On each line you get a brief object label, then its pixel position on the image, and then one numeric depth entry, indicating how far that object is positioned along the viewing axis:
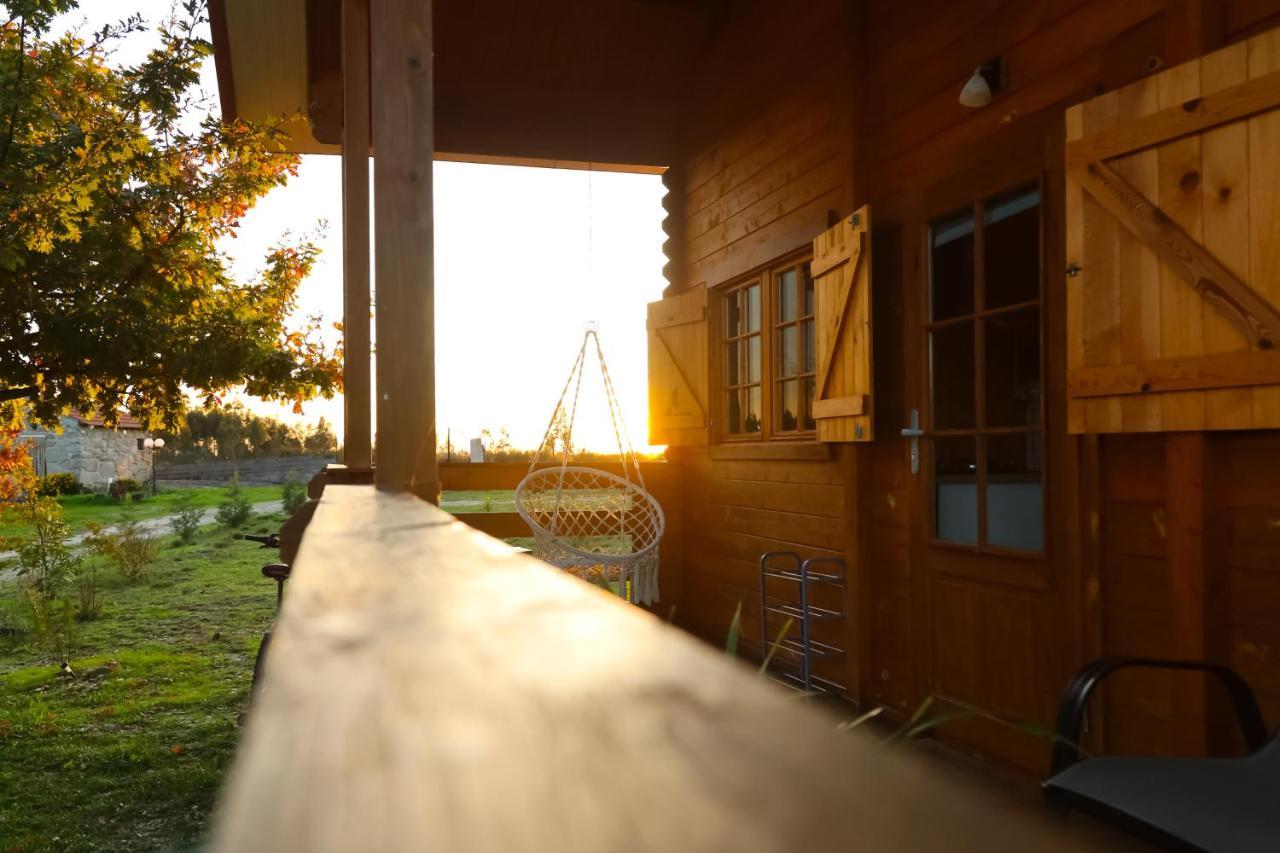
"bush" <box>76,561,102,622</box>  7.28
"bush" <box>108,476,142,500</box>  16.25
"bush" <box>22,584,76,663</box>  6.11
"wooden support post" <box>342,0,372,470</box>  3.08
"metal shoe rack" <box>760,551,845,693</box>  4.06
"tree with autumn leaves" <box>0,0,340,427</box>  4.66
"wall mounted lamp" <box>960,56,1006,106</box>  3.15
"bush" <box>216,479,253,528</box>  12.19
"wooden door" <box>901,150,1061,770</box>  3.00
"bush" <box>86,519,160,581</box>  7.50
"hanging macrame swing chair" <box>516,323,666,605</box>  5.18
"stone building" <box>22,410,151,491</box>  16.16
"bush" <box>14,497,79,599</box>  6.25
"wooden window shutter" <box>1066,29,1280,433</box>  2.07
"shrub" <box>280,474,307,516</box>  12.39
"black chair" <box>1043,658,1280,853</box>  1.33
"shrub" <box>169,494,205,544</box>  11.15
